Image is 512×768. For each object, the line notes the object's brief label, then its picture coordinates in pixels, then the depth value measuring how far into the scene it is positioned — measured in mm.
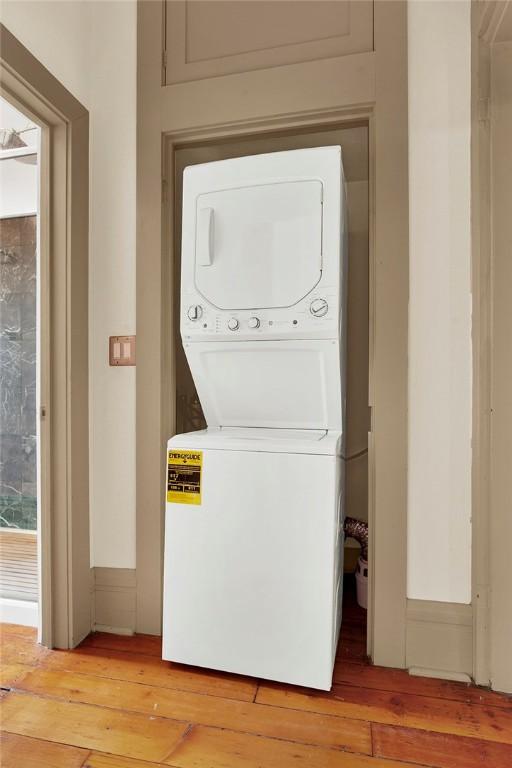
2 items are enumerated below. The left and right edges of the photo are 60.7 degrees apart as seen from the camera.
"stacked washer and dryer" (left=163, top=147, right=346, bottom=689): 1324
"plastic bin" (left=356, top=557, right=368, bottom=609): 1873
